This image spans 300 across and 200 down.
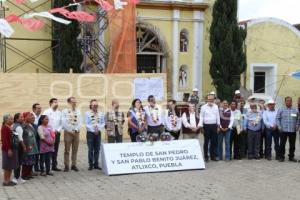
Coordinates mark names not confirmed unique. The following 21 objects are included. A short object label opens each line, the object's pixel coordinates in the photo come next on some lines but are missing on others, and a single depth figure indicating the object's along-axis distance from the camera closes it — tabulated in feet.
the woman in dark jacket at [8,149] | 35.83
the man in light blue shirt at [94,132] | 42.60
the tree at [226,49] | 74.59
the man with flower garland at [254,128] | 47.53
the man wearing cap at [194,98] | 66.64
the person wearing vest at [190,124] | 46.06
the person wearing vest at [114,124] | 43.39
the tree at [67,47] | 67.41
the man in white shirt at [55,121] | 42.22
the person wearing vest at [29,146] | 37.96
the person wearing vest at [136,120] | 44.06
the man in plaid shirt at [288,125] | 46.73
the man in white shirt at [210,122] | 46.37
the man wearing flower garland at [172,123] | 45.91
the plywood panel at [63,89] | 57.47
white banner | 40.42
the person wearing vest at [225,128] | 46.96
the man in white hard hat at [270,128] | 47.52
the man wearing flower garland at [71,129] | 42.37
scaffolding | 67.77
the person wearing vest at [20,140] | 36.88
